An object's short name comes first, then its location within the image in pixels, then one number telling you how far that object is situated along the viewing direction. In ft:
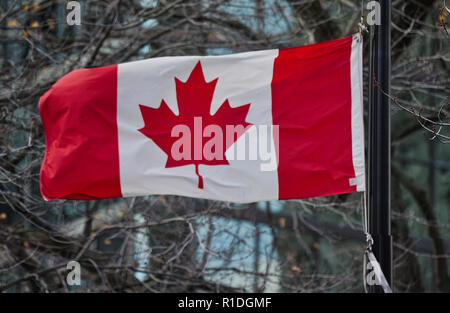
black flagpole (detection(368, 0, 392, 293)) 35.55
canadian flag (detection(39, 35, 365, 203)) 41.68
